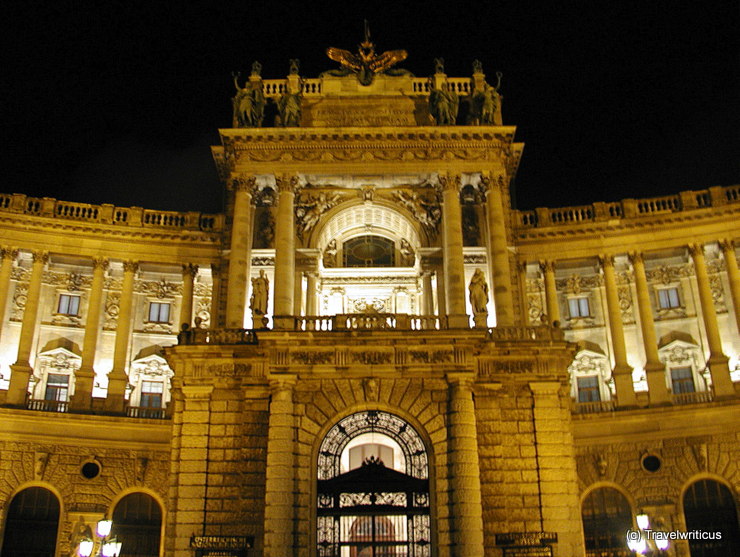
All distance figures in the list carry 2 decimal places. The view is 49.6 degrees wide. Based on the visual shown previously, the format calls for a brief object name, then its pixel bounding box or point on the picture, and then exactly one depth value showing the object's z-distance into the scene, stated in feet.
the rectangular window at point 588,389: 143.02
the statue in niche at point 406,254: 138.22
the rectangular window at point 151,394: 142.92
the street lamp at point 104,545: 82.79
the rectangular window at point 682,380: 138.92
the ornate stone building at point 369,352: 98.37
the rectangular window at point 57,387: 139.33
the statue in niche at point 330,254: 138.21
